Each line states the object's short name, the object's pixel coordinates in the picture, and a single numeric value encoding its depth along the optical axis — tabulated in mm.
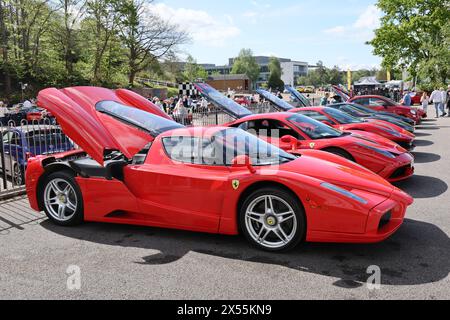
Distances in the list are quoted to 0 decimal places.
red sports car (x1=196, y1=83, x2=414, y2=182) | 6730
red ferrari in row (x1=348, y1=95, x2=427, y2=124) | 16172
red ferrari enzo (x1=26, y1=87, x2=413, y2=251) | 3988
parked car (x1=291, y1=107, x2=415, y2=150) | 9430
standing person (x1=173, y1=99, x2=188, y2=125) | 16188
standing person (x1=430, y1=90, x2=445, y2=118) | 21000
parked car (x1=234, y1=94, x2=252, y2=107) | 38062
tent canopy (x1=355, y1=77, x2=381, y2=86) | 45969
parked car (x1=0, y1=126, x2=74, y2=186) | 8320
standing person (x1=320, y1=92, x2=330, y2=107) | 21464
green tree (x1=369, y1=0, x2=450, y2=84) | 36797
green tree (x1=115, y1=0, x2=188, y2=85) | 46031
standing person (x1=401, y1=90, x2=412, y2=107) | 20000
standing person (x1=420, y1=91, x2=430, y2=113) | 22500
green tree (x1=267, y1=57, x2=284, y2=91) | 120875
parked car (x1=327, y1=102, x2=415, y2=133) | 12062
